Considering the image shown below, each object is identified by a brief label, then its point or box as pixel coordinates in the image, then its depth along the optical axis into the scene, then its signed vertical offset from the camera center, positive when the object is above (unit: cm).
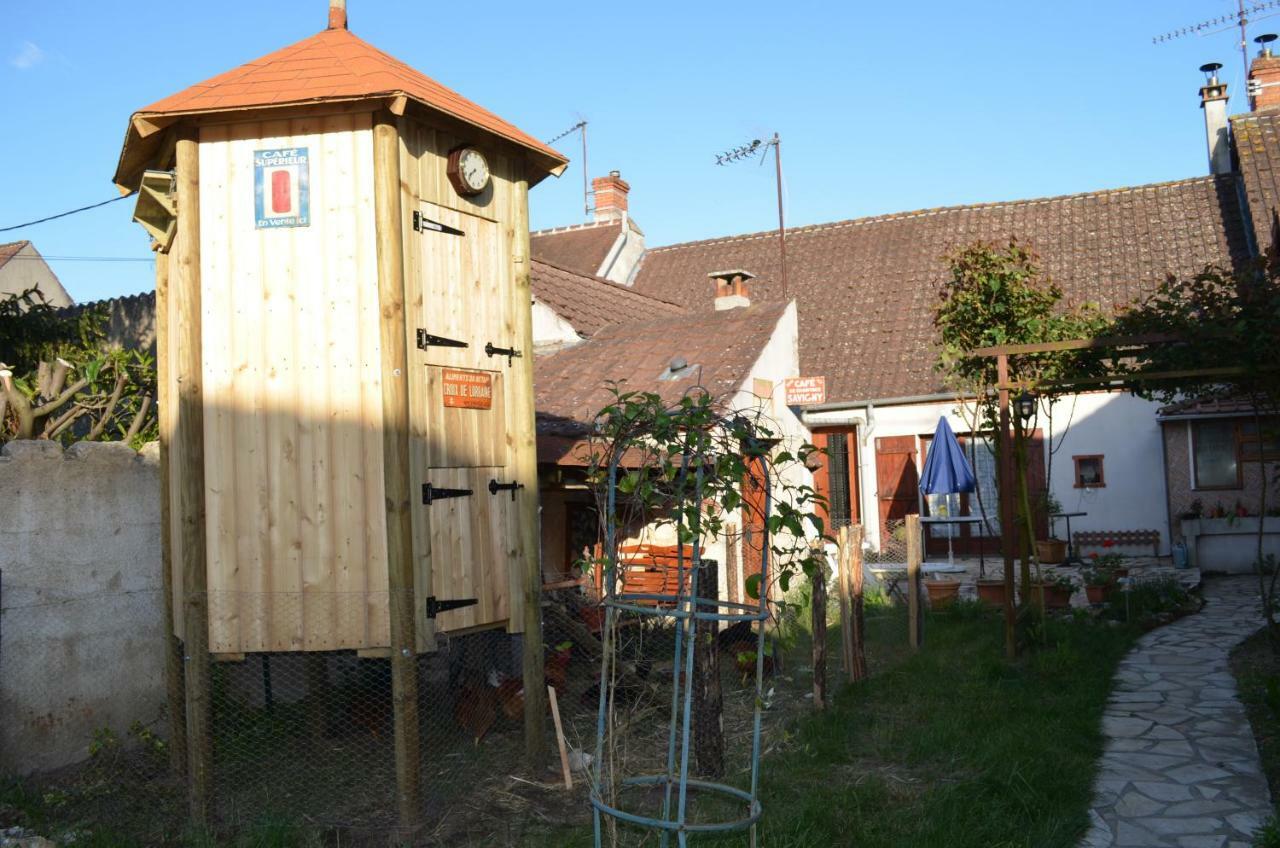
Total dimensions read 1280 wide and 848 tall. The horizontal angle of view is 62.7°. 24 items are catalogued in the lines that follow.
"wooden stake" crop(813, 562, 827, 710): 819 -131
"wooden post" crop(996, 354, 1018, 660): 952 -51
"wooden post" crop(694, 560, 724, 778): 676 -145
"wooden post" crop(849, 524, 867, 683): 905 -125
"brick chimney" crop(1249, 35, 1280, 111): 2242 +818
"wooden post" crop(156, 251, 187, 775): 700 -11
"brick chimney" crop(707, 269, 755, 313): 1608 +294
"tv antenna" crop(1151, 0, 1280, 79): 2694 +1149
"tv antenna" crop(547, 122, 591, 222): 2924 +982
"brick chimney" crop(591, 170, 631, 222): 2641 +731
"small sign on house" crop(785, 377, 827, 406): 1441 +122
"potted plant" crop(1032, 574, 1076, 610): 1202 -143
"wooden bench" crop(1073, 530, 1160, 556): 1670 -116
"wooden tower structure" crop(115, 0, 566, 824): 613 +73
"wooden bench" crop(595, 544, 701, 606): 977 -88
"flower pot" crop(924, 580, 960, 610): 1257 -142
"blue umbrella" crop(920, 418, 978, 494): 1478 +6
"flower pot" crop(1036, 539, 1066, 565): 1609 -127
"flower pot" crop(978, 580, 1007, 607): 1235 -145
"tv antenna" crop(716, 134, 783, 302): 2117 +666
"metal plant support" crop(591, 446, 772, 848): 432 -83
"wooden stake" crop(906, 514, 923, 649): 1028 -115
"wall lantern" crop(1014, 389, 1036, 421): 988 +63
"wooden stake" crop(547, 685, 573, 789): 656 -162
